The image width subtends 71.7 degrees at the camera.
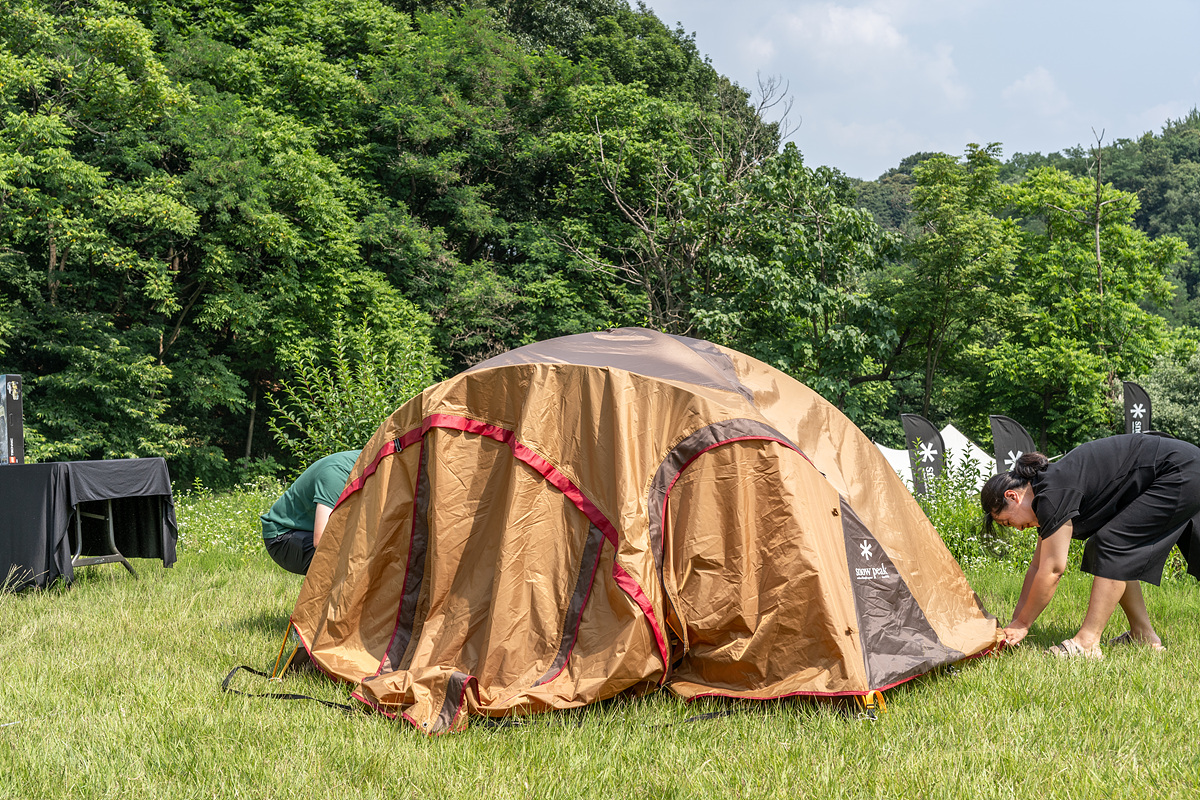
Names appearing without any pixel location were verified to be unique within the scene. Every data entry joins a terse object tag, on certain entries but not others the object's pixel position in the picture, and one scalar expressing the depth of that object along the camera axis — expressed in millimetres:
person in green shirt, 4996
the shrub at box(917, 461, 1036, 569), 6898
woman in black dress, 4156
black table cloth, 6102
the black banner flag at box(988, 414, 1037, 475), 9141
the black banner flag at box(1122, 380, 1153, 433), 9219
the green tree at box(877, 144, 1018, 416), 23766
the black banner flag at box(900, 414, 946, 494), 9717
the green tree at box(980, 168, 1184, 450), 24609
